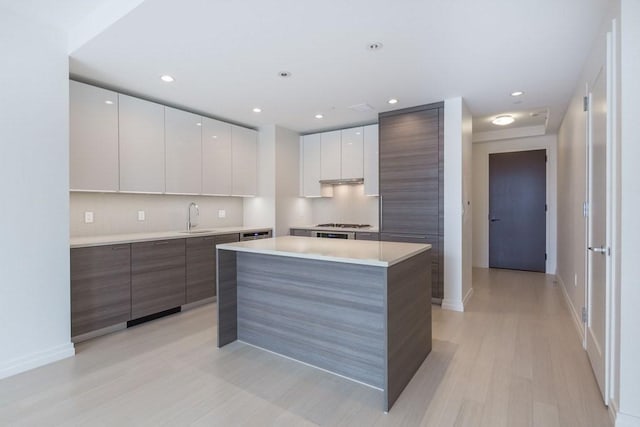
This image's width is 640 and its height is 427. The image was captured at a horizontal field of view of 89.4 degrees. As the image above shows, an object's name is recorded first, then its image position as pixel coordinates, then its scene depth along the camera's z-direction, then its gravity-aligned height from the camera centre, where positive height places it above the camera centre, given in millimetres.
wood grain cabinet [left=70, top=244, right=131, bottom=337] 2752 -665
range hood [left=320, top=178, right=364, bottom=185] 4879 +464
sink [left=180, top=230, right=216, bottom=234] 3907 -239
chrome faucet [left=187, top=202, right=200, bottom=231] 4219 -38
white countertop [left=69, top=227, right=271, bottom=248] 2833 -245
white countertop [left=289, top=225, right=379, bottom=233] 4389 -257
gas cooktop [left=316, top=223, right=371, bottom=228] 5007 -228
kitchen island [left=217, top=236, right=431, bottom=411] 2049 -682
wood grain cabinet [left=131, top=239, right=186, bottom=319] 3162 -657
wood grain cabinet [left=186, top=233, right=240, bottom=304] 3637 -628
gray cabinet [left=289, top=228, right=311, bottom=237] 4898 -319
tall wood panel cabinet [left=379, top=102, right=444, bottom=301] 3805 +392
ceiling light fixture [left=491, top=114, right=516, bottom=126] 4522 +1296
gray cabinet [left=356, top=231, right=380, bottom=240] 4328 -335
